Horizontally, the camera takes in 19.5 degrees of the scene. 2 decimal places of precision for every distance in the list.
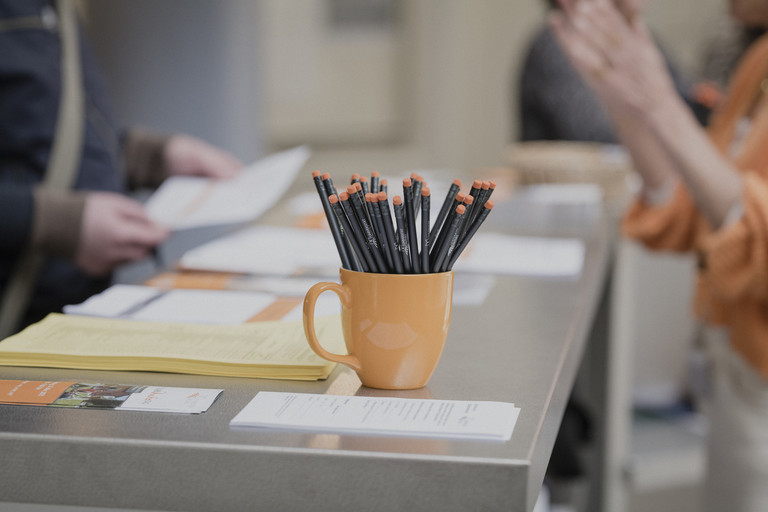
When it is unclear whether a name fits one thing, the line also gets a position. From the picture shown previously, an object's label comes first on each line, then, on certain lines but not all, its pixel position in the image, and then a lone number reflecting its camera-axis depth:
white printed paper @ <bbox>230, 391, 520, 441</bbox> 1.76
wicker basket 3.56
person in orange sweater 2.40
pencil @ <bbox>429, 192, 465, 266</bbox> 1.84
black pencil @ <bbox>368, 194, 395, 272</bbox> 1.82
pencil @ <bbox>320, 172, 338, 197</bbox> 1.85
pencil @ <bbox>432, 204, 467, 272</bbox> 1.83
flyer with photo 1.82
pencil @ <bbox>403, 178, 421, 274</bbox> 1.82
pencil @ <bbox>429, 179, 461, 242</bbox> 1.85
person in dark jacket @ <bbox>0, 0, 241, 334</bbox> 2.43
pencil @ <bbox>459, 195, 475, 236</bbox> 1.84
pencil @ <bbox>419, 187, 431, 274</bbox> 1.83
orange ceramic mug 1.84
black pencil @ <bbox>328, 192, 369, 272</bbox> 1.84
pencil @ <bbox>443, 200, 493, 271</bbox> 1.84
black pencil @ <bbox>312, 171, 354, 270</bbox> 1.86
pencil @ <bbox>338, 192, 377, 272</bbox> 1.84
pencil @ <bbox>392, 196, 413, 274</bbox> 1.82
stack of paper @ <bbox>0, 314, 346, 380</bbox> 1.90
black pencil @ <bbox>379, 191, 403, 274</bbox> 1.82
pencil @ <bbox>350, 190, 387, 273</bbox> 1.83
